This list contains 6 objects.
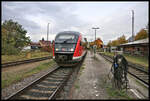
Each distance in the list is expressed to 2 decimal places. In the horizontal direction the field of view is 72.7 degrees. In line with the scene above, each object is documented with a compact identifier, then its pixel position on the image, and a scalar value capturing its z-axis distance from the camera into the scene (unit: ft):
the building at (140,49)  59.94
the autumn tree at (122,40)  175.71
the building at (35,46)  196.05
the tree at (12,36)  65.72
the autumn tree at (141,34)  125.79
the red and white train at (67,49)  26.21
